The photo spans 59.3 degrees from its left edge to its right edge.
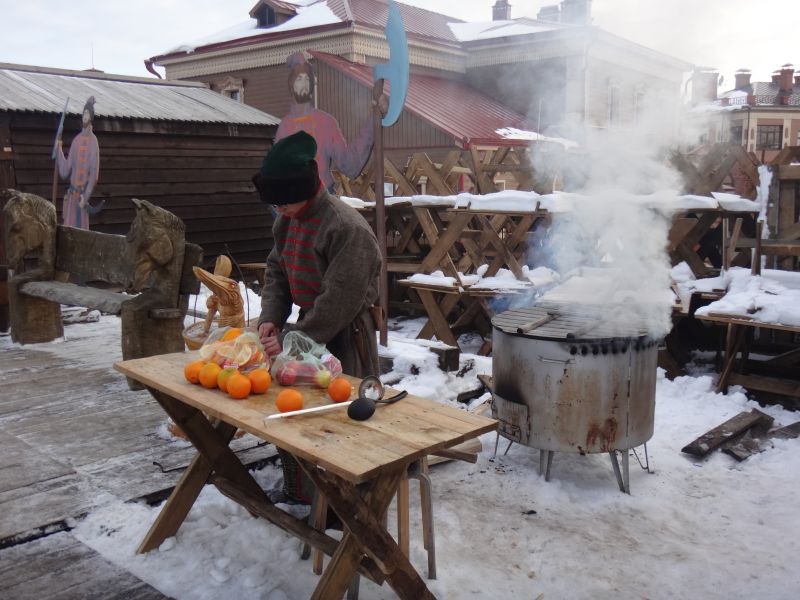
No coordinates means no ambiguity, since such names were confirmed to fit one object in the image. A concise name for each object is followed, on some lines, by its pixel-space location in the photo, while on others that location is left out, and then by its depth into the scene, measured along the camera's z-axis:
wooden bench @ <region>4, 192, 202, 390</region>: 6.04
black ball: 2.65
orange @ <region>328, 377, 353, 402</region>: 2.87
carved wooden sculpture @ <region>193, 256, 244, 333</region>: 4.83
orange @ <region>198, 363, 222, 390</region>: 3.08
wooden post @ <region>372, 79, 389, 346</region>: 5.78
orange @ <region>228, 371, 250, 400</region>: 2.91
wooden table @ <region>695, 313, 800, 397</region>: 5.88
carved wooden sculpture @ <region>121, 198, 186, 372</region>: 5.97
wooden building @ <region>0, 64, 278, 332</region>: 11.06
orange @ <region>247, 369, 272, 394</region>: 2.99
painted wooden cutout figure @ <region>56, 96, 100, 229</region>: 10.49
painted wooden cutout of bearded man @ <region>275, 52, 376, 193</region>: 6.35
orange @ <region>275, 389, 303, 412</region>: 2.73
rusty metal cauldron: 4.22
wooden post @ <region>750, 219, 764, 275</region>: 6.23
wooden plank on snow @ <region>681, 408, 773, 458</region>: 4.90
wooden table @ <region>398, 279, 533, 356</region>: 7.93
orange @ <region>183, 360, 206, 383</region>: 3.14
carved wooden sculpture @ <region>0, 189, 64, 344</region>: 7.77
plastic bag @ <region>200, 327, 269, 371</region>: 3.10
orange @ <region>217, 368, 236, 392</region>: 3.01
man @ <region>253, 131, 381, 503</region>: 3.36
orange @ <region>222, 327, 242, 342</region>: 3.42
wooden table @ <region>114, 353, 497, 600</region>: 2.36
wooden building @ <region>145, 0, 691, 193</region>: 19.12
